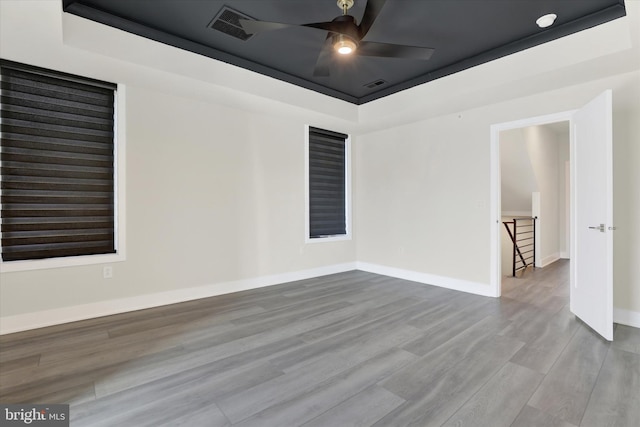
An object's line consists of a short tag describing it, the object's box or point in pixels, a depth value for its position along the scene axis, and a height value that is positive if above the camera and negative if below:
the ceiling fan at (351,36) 2.27 +1.42
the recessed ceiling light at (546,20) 2.70 +1.73
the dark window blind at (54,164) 2.88 +0.51
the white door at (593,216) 2.58 -0.05
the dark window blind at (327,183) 5.23 +0.53
